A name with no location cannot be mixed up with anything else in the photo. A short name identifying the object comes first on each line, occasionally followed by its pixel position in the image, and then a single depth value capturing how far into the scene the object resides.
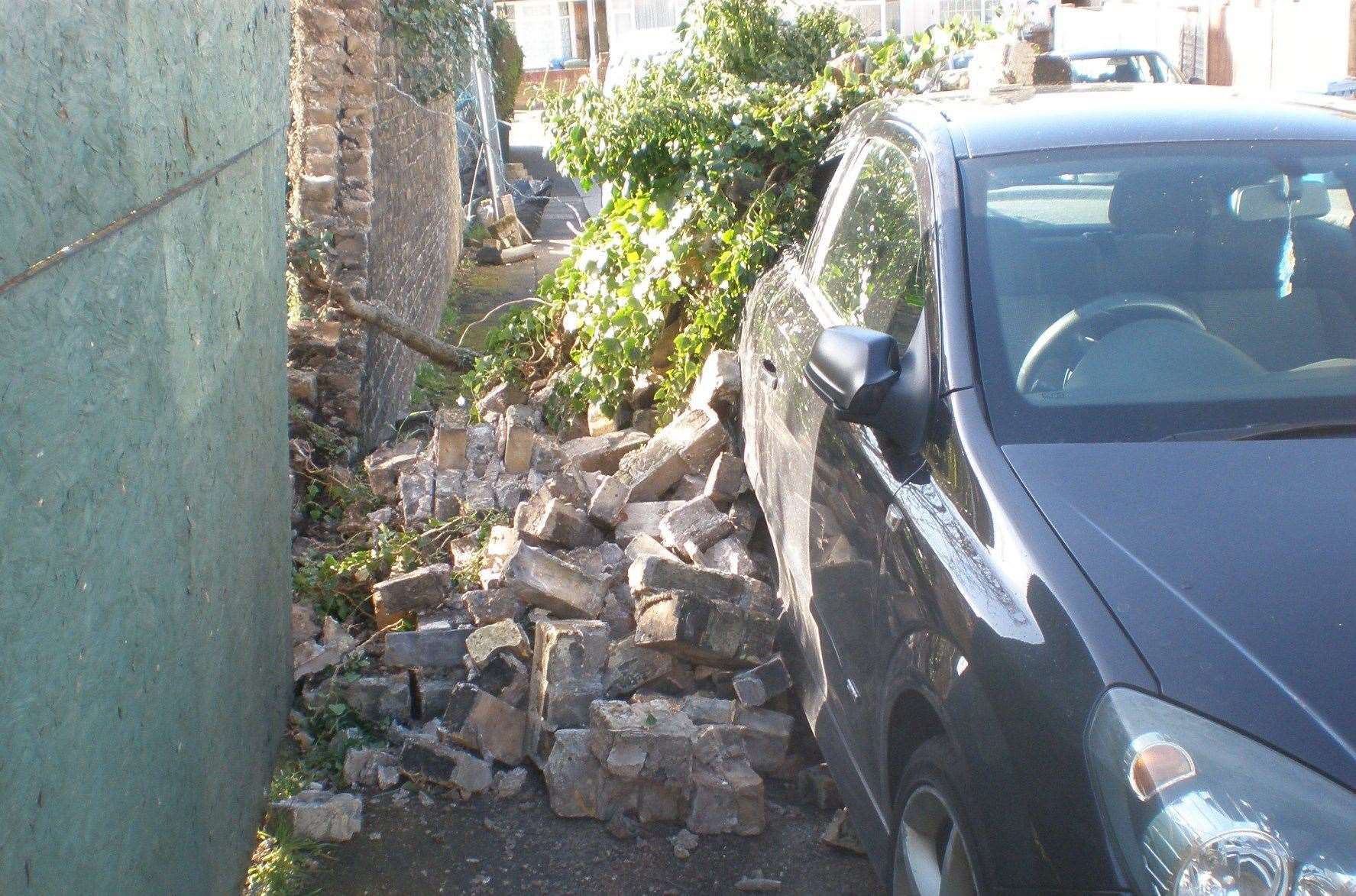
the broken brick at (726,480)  4.86
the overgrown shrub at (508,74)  21.86
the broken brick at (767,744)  3.77
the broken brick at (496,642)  4.11
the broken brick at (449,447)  5.90
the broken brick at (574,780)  3.63
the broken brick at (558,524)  4.81
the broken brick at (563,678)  3.84
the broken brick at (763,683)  3.84
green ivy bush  5.96
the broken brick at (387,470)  5.85
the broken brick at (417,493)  5.47
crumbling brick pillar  6.32
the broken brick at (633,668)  4.03
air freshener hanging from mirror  3.04
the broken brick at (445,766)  3.77
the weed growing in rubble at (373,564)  4.92
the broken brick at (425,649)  4.28
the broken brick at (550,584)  4.36
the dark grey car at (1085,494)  1.83
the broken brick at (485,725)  3.84
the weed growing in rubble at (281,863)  3.25
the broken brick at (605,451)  5.84
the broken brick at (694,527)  4.67
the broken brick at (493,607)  4.42
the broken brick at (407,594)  4.58
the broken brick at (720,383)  5.29
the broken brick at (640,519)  5.01
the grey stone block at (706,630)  3.96
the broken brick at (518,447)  5.80
